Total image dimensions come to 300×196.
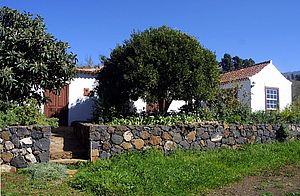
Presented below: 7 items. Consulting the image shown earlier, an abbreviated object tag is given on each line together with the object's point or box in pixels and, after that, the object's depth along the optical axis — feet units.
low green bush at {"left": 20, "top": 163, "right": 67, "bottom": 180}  24.75
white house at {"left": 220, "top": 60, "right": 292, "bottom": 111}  67.21
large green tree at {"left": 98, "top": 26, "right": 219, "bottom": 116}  39.09
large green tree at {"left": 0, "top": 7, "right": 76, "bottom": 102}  34.73
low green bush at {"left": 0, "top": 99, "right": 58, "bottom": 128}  29.37
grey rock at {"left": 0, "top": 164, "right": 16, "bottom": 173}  27.22
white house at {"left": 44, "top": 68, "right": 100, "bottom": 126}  53.93
